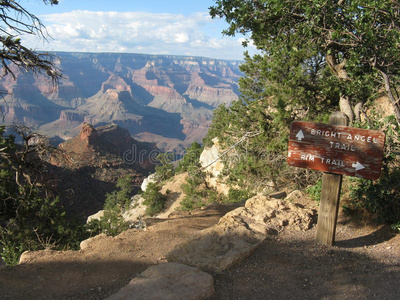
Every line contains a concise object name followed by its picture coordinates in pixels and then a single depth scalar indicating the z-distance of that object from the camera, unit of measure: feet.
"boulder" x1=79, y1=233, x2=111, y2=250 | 19.52
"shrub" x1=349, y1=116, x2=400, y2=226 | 17.48
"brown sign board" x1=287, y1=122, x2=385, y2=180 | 13.74
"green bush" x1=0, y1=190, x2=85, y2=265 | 27.90
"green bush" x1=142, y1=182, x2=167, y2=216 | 81.42
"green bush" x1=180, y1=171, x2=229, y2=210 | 66.73
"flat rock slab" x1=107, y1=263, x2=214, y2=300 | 11.46
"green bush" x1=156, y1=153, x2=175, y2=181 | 108.78
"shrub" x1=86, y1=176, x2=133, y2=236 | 29.94
